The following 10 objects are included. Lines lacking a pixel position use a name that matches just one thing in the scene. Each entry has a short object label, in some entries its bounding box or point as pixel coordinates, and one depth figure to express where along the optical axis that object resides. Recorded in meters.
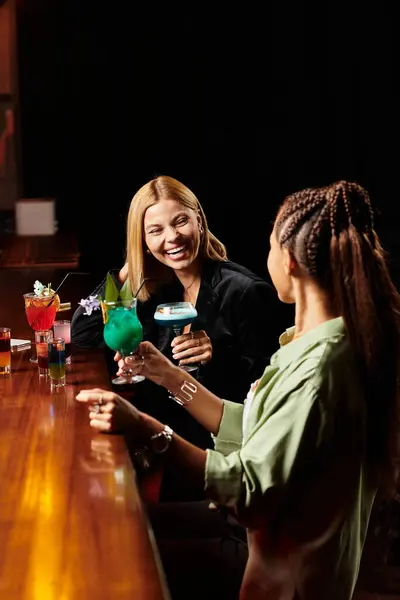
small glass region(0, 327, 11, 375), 2.75
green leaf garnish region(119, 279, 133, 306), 2.68
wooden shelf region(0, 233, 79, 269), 4.70
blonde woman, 3.32
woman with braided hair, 1.66
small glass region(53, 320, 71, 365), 2.92
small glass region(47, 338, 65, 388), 2.57
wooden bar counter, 1.31
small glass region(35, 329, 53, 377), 2.73
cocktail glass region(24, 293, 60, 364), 2.97
